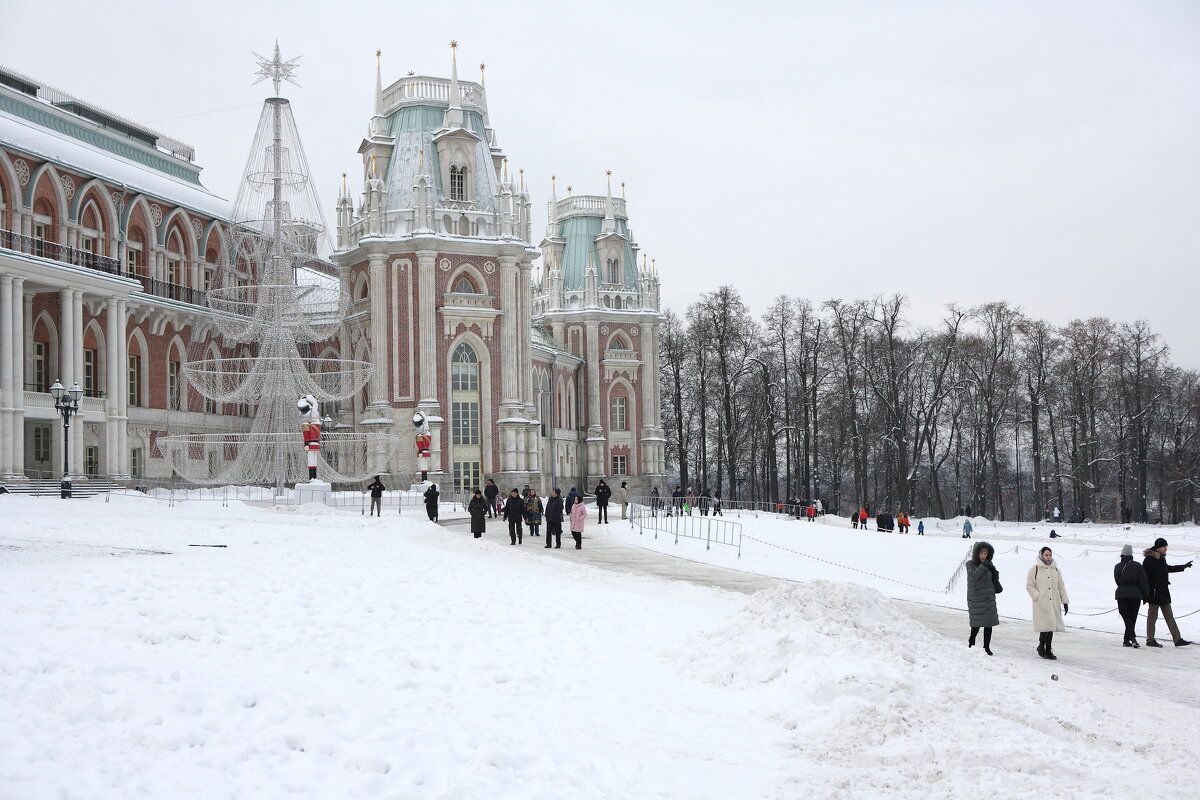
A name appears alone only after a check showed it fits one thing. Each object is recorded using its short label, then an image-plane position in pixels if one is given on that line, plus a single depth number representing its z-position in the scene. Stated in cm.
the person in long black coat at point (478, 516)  2697
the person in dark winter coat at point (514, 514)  2673
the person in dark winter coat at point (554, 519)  2550
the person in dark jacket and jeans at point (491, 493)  3588
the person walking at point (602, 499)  3775
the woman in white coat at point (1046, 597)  1334
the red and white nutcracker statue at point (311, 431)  3328
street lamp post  2977
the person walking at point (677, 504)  3738
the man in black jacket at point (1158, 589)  1471
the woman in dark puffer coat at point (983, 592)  1309
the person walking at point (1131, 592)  1470
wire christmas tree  3706
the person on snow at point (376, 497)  3195
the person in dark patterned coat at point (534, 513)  2969
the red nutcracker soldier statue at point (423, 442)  4006
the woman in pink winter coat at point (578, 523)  2611
